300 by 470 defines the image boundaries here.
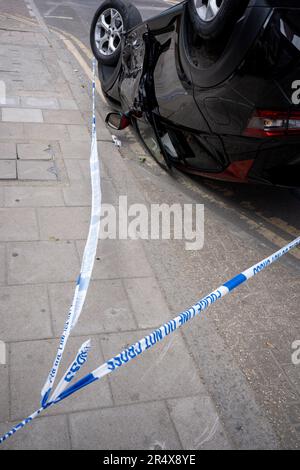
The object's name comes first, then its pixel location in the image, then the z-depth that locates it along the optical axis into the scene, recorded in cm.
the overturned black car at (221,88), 422
